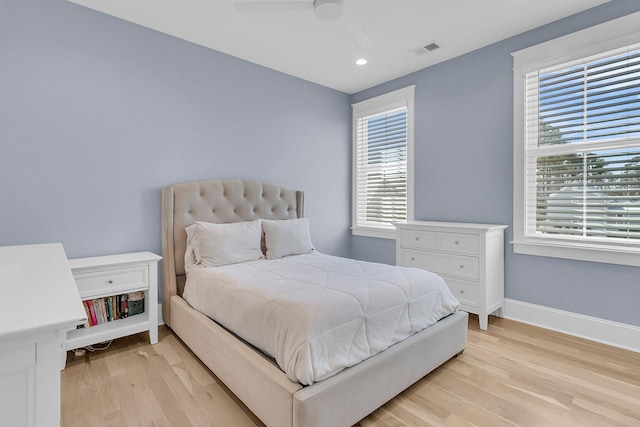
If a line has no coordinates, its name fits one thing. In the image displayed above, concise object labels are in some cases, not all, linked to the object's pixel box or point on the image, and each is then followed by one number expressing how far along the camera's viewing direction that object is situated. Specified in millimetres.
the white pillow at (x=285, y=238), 3049
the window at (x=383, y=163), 3916
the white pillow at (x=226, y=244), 2672
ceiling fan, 2023
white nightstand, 2223
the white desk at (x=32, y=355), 735
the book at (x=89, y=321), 2340
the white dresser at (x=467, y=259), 2832
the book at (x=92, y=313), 2355
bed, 1451
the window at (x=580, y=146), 2430
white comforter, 1511
